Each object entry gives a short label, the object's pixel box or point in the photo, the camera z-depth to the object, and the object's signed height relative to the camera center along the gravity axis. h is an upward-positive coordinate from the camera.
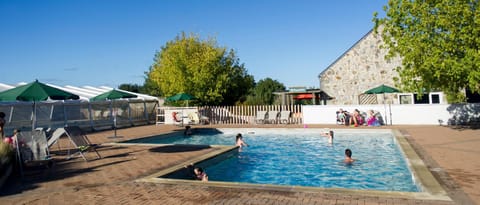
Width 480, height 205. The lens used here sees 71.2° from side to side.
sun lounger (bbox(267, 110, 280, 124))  19.91 -0.11
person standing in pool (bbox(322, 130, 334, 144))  13.66 -1.00
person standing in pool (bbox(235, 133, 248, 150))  12.38 -0.96
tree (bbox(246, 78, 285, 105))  29.40 +2.67
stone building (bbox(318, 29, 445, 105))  21.30 +2.48
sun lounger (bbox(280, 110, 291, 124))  19.61 -0.12
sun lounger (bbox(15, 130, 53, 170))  7.89 -0.75
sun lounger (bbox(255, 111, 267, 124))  20.17 -0.11
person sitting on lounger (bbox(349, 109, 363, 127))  17.53 -0.27
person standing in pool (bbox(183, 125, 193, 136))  17.31 -0.82
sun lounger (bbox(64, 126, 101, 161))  9.41 -0.61
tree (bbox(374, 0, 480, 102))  11.24 +2.53
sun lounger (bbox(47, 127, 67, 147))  9.24 -0.52
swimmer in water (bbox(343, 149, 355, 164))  9.95 -1.32
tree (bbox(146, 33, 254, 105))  24.28 +3.22
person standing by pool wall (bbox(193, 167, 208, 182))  7.44 -1.32
